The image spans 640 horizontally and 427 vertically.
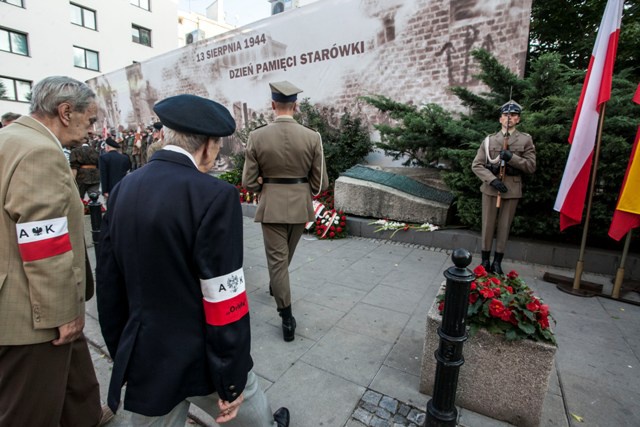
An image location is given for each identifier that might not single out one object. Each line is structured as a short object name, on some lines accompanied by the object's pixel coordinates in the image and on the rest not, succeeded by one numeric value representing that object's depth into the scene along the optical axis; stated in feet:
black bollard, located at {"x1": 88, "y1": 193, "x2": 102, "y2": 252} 14.06
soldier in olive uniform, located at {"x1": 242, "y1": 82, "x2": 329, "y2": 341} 9.52
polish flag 11.91
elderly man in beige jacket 4.38
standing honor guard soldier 13.52
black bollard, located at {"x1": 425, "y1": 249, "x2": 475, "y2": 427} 5.36
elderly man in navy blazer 3.67
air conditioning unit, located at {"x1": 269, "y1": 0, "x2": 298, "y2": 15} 47.88
